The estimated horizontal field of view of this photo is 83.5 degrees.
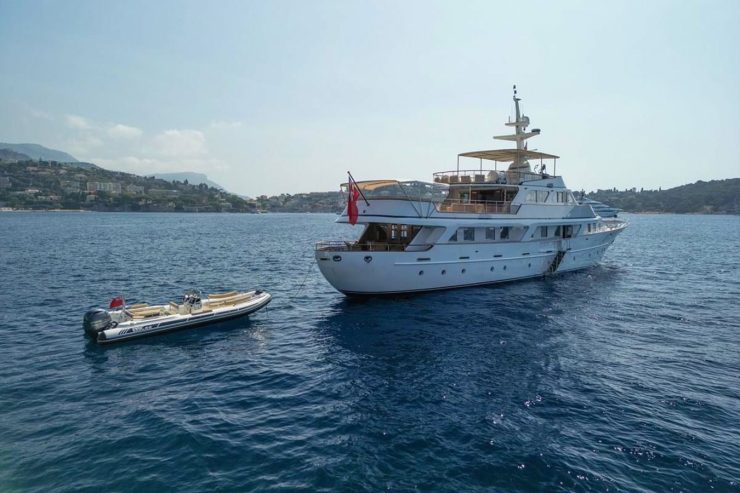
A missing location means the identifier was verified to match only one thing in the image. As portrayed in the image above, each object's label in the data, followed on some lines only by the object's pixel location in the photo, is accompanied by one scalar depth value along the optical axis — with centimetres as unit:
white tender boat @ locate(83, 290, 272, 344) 1956
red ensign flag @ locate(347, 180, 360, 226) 2652
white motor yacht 2738
